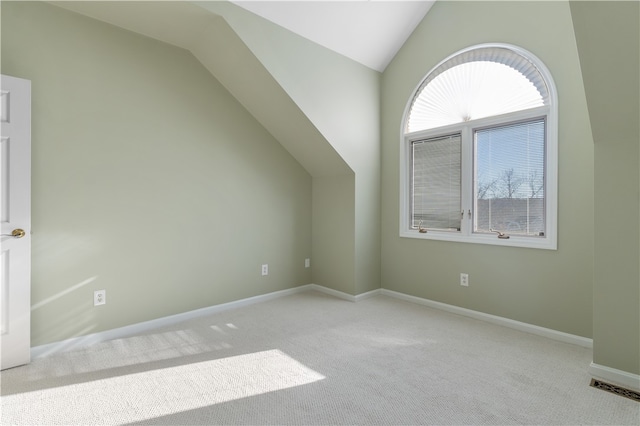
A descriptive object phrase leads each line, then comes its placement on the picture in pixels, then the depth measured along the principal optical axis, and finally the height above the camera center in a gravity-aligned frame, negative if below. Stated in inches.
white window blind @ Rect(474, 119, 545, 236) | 115.9 +13.3
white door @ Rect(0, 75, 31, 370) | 87.8 -2.1
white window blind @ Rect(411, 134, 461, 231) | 138.6 +14.0
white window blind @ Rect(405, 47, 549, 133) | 117.5 +48.2
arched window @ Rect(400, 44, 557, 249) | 114.7 +24.4
